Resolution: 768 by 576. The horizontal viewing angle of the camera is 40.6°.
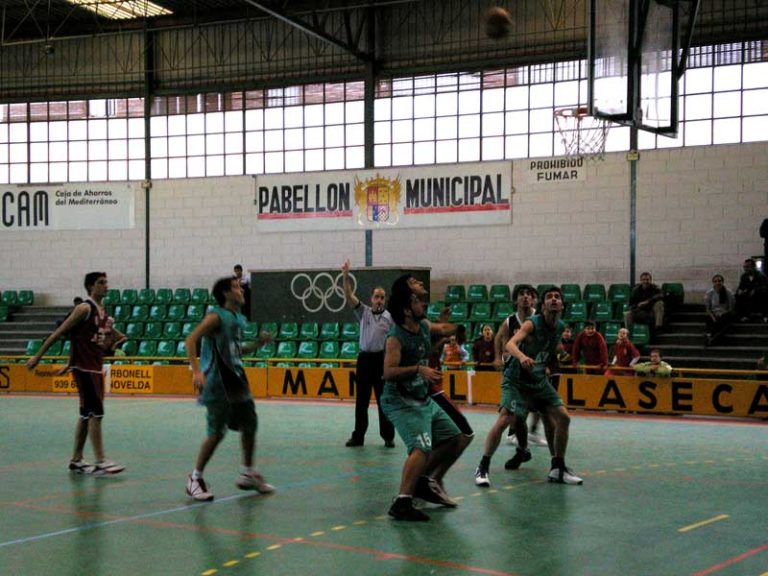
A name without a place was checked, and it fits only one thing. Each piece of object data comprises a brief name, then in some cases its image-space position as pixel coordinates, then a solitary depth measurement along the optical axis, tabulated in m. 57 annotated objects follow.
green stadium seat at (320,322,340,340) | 25.10
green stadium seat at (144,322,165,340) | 27.39
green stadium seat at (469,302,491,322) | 24.48
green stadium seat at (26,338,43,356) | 26.81
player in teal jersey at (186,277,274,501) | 9.10
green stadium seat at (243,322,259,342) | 25.80
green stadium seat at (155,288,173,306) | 28.50
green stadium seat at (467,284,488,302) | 25.48
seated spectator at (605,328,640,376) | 19.14
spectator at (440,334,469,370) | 20.72
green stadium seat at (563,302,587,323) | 23.66
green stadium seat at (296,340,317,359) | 24.62
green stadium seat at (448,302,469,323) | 24.69
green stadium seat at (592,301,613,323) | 23.48
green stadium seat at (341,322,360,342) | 24.62
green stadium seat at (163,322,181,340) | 27.12
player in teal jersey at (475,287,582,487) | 9.91
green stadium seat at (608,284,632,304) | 23.98
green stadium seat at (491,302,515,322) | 24.11
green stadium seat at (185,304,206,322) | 27.59
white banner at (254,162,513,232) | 26.45
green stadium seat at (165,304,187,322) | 27.75
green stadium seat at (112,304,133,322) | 28.31
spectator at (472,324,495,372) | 19.62
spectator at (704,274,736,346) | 21.66
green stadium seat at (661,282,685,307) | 23.70
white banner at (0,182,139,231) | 29.92
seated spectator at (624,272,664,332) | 22.47
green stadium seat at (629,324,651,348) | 22.09
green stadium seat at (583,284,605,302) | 24.34
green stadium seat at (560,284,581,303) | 24.61
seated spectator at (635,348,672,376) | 17.90
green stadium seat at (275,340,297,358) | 24.92
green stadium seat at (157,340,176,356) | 26.30
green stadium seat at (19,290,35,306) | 30.28
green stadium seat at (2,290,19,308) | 30.17
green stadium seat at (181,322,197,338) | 27.02
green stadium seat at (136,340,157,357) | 26.52
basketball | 18.39
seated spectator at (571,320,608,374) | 18.89
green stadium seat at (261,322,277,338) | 25.75
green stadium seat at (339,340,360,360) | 23.62
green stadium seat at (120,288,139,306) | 28.75
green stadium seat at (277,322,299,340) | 25.58
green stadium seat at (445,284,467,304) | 25.56
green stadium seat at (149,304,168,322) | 28.04
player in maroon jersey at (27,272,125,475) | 10.64
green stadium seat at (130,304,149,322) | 28.14
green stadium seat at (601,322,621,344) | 22.38
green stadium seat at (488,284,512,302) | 25.14
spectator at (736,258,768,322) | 21.66
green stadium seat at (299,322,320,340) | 25.36
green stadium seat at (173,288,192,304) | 28.38
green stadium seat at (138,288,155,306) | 28.61
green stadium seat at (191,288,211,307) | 28.00
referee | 12.81
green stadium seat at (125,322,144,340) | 27.52
